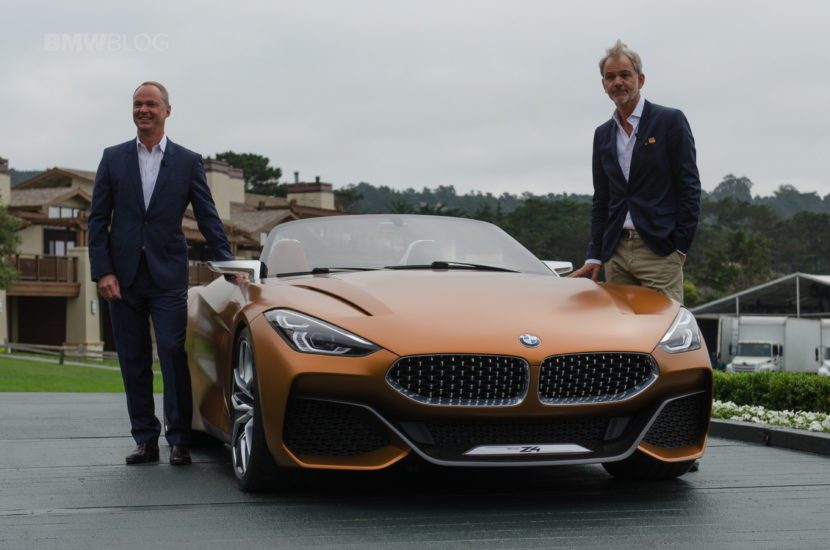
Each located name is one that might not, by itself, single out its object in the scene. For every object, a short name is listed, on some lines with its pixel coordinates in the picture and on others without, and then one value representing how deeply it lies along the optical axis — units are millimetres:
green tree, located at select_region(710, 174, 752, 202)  181500
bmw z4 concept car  4801
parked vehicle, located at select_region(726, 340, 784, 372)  51531
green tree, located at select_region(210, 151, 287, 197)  104000
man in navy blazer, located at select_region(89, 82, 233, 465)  6539
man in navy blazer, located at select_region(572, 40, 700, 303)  6637
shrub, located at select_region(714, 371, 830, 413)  9359
